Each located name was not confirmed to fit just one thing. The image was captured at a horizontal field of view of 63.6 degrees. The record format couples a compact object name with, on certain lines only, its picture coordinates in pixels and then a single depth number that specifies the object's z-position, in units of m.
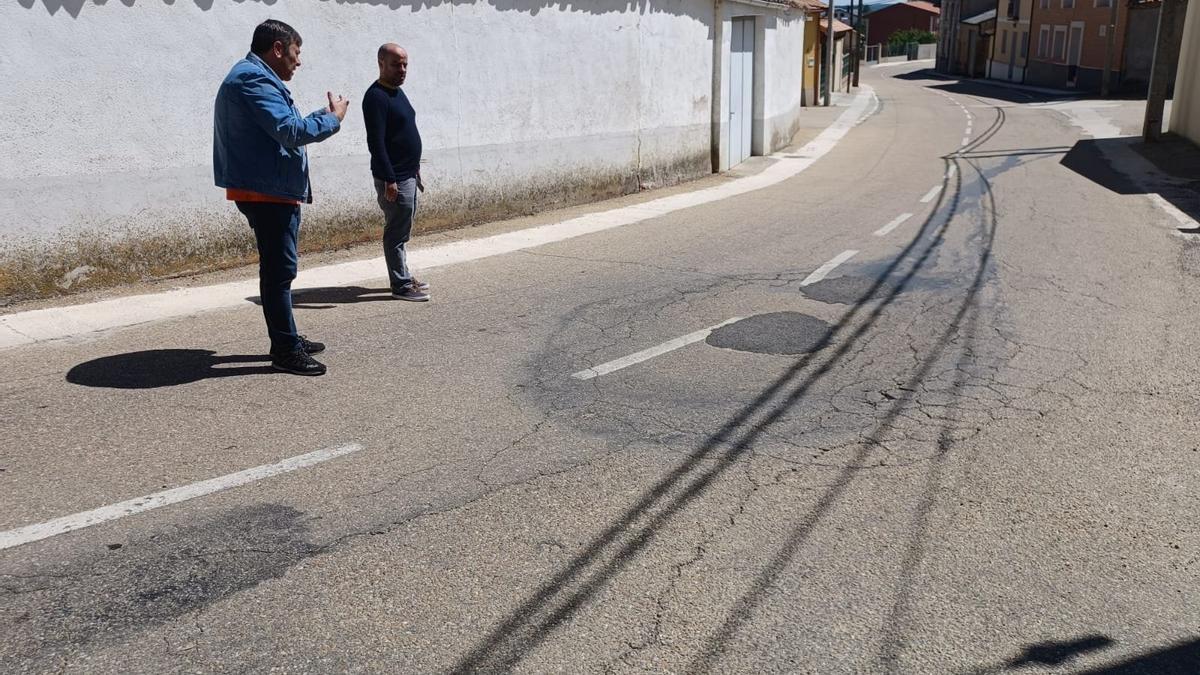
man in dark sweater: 7.48
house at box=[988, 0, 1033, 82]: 52.88
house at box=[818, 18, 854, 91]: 46.08
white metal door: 18.31
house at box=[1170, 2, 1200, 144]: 20.17
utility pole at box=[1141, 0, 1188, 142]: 20.03
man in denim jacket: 5.52
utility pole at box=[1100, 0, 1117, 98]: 40.34
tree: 88.75
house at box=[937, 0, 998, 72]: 63.47
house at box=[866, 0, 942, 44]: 94.44
